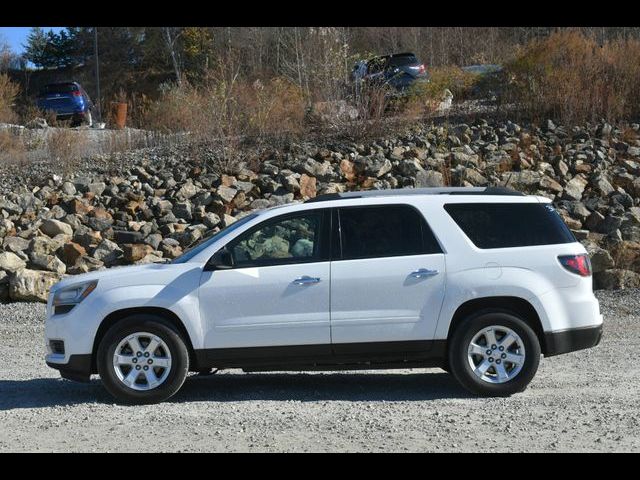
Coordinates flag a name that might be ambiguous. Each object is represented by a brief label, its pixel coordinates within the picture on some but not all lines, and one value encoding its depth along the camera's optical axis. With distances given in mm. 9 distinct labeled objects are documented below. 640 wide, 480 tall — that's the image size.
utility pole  46719
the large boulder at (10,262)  16125
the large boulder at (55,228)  18344
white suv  8602
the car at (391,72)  23531
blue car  33562
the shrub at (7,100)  27219
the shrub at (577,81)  23484
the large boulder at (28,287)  15266
